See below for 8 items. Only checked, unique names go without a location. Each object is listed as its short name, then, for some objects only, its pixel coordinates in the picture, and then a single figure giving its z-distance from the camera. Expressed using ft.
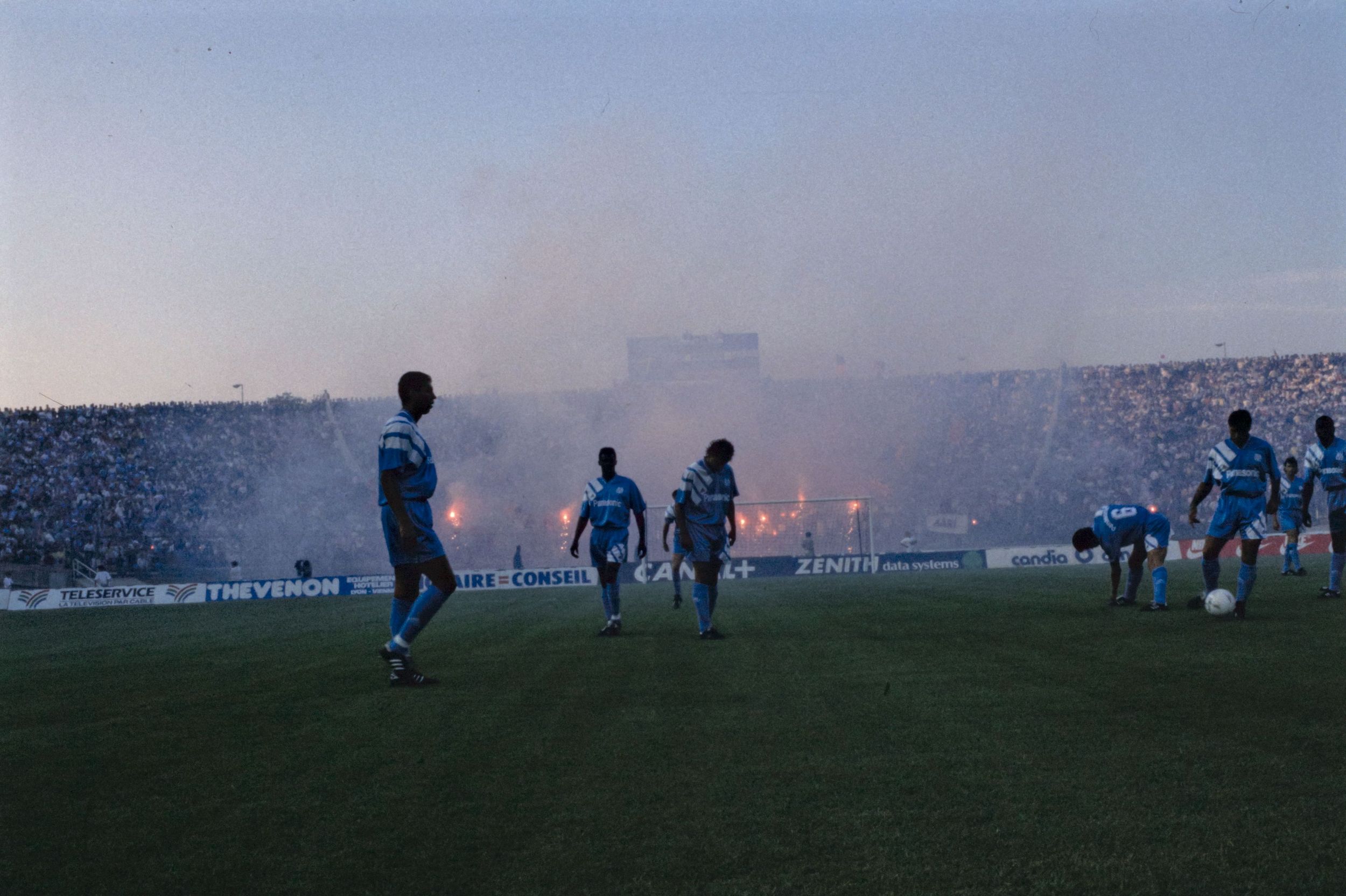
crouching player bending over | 37.40
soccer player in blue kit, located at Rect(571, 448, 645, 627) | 38.65
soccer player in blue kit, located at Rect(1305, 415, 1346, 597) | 40.88
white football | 33.42
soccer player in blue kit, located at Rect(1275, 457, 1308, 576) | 57.98
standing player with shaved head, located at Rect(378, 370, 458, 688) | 24.43
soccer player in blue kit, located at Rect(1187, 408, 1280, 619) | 33.73
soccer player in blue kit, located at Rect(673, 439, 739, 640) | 34.78
